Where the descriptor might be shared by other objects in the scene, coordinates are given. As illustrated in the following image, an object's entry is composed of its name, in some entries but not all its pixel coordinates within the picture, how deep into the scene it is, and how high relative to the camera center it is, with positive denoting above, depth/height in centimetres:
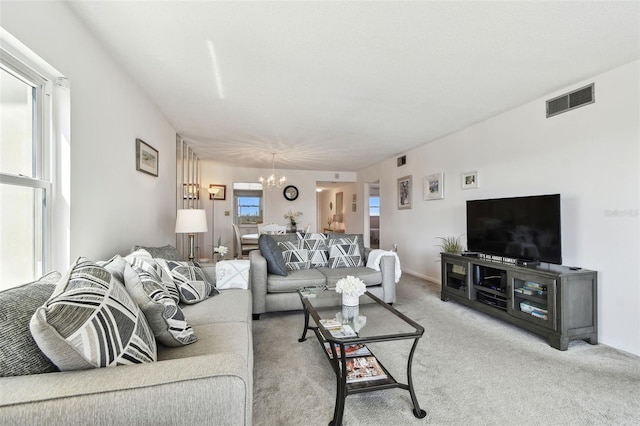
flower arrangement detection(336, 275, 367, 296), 205 -54
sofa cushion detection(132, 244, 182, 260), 239 -35
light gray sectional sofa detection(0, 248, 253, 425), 73 -49
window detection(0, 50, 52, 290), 145 +23
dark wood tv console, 239 -80
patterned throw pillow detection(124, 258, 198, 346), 129 -46
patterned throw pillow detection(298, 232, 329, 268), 372 -47
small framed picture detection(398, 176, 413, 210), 536 +39
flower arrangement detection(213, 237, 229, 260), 345 -45
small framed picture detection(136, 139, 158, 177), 282 +58
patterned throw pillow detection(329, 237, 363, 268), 371 -53
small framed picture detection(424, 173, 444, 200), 448 +42
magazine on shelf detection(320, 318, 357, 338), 166 -71
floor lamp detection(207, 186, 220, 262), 698 +19
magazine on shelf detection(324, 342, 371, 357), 195 -96
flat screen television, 264 -16
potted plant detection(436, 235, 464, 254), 377 -46
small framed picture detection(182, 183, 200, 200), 485 +41
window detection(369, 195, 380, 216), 903 +20
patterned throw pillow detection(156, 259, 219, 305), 212 -54
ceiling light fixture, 705 +77
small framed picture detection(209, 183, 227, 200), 701 +48
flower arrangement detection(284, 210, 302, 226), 743 -7
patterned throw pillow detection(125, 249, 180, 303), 177 -35
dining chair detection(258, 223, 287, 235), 577 -33
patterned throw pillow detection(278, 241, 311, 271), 357 -55
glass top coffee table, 156 -73
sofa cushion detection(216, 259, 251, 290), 265 -59
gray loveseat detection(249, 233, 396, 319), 304 -76
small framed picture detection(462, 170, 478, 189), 386 +44
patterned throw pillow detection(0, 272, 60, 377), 83 -38
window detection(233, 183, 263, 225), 729 +25
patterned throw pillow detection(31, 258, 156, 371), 83 -36
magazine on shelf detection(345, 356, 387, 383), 171 -98
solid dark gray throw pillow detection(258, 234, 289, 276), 320 -49
